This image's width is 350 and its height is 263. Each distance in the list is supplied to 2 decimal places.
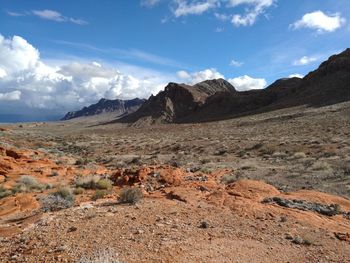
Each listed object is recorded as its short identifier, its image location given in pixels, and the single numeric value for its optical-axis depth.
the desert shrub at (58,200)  12.56
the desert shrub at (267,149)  30.83
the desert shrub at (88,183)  18.00
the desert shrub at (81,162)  29.59
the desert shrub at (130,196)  12.07
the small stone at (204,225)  10.37
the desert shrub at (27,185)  17.68
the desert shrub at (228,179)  19.11
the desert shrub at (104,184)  17.77
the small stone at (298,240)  9.80
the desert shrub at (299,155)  27.25
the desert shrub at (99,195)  14.38
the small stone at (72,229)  9.77
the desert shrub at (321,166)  22.17
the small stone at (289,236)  10.09
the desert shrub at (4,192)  16.52
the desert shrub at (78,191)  16.52
